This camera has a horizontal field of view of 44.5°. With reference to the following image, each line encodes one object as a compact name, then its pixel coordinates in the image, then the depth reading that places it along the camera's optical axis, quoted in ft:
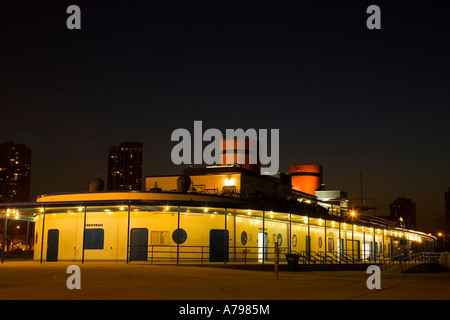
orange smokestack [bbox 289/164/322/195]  242.17
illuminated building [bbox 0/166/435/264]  103.14
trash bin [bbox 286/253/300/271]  100.68
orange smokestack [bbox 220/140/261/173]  177.86
